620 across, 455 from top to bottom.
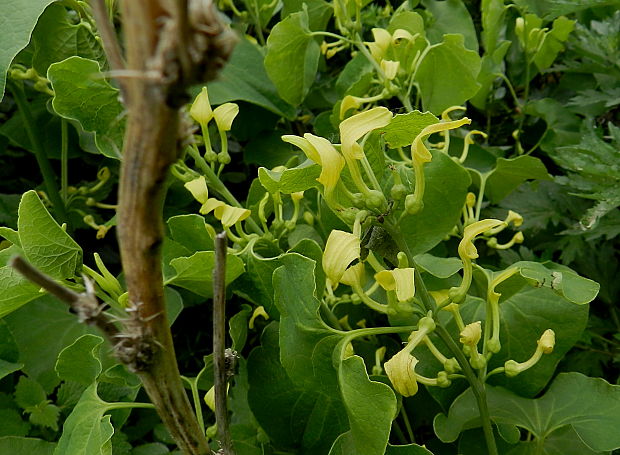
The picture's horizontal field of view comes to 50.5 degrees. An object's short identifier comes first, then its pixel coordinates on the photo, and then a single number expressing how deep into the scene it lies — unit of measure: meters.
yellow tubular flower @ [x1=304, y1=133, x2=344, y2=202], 0.37
